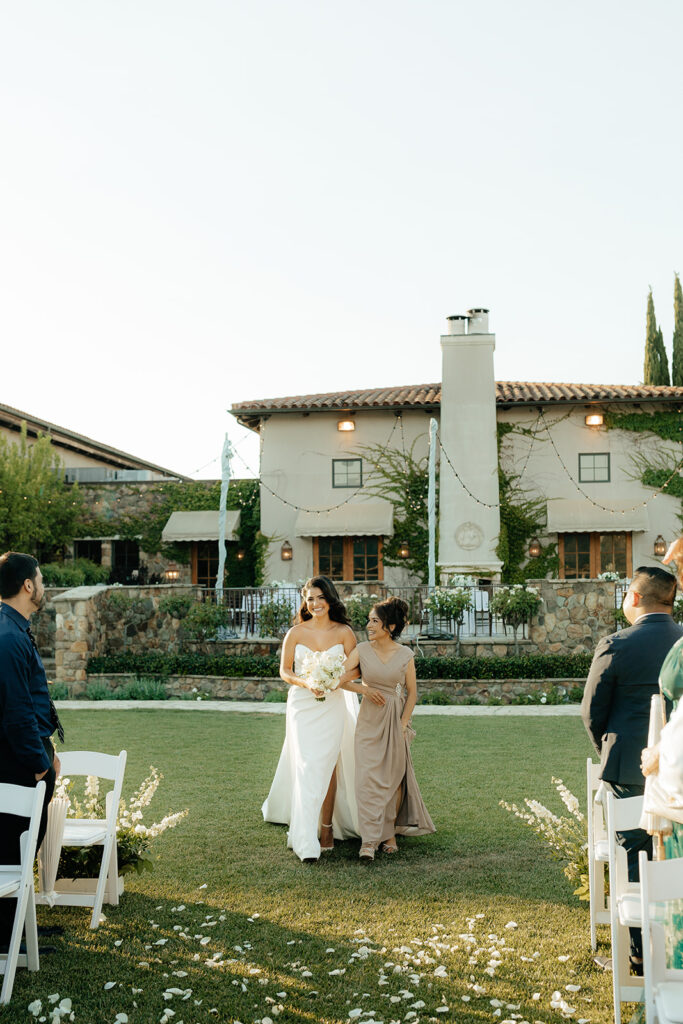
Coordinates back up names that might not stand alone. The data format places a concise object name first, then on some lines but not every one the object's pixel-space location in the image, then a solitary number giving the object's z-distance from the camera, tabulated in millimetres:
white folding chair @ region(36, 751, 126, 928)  5230
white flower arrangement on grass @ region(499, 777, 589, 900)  5297
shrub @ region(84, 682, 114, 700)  17516
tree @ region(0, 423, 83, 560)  25891
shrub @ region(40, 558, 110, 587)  24250
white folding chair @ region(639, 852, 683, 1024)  2986
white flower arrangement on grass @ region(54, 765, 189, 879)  5562
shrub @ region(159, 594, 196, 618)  19422
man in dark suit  4535
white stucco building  25328
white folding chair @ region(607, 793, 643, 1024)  3902
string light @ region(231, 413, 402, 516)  26547
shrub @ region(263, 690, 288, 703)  16859
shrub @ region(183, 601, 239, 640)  18847
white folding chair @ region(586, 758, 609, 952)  4852
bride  6836
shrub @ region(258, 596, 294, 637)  18578
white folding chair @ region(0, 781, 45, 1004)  4219
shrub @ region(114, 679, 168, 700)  17312
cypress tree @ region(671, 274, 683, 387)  35809
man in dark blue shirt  4566
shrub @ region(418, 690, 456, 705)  16328
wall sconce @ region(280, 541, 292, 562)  26359
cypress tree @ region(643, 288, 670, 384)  36406
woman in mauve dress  6996
